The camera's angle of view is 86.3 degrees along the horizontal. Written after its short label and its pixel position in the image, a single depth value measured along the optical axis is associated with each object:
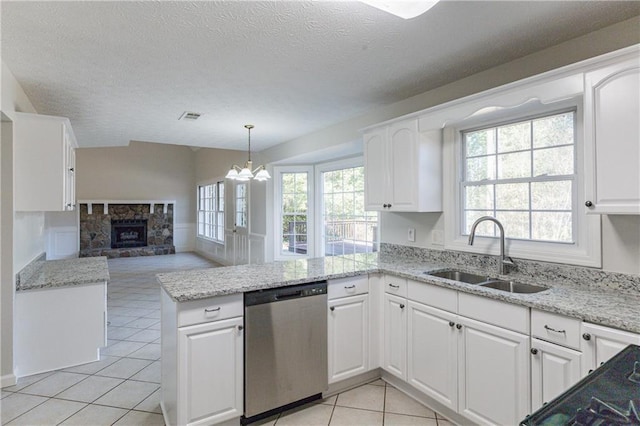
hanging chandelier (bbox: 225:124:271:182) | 3.70
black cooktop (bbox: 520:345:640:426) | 0.81
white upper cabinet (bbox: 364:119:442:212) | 2.74
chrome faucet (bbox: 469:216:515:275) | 2.35
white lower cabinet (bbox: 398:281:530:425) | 1.79
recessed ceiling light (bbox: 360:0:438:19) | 1.35
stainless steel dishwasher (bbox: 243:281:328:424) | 2.10
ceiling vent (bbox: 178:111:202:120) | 3.59
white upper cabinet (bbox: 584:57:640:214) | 1.60
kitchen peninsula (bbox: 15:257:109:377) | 2.77
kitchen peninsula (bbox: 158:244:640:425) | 1.65
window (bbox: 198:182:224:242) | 8.29
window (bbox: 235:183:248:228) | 6.75
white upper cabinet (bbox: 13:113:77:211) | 2.66
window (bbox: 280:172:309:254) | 5.56
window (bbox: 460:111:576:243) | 2.20
